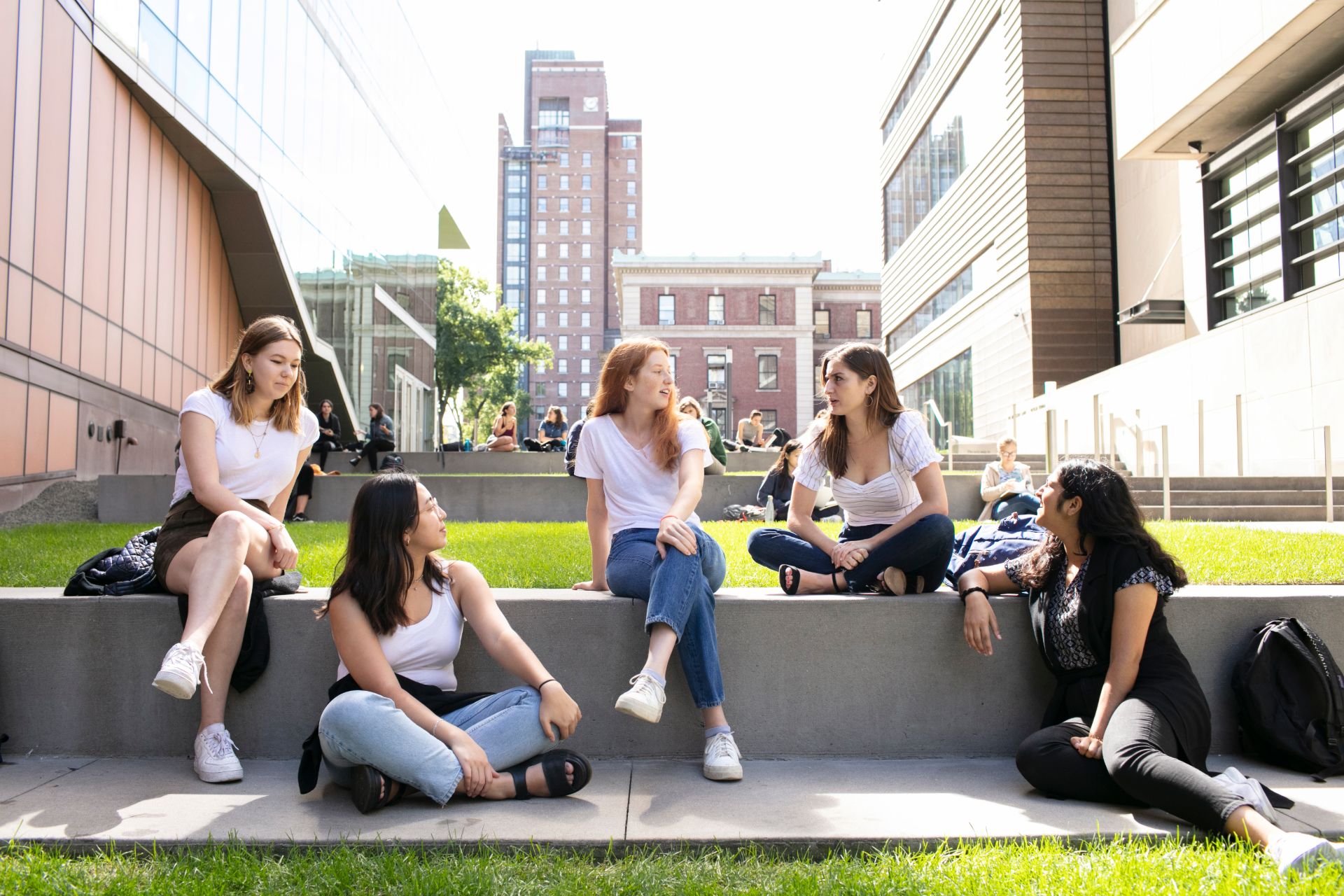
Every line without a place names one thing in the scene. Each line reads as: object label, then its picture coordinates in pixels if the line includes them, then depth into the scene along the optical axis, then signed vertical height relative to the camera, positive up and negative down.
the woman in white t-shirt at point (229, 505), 3.96 -0.05
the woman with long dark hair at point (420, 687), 3.55 -0.72
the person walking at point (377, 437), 18.34 +1.04
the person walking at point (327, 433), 18.17 +1.10
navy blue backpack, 4.66 -0.22
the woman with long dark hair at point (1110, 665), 3.33 -0.65
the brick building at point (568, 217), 112.44 +32.20
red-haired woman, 4.06 -0.08
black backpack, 3.95 -0.81
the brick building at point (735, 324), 62.19 +10.48
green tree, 58.50 +9.15
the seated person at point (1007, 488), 10.91 +0.09
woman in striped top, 4.52 -0.01
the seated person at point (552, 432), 20.92 +1.31
